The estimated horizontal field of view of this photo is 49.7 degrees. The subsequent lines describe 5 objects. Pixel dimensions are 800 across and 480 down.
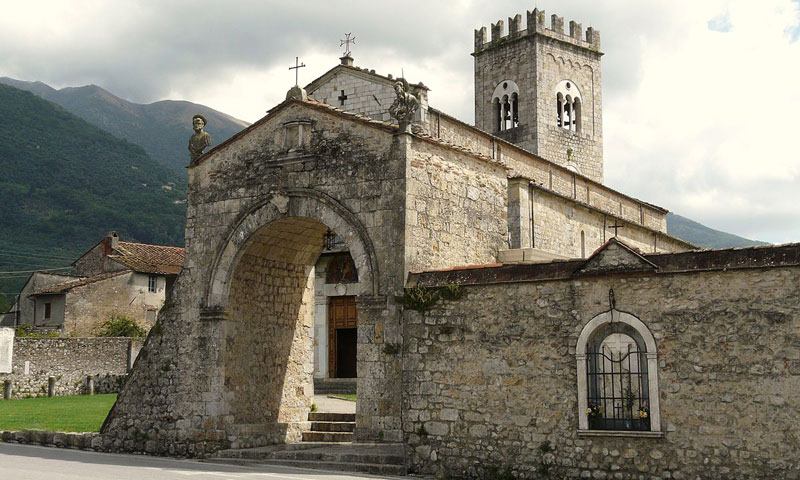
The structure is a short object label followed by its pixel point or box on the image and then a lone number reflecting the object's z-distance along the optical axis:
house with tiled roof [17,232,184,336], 43.53
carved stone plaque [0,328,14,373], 22.70
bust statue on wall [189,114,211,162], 18.11
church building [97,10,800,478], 11.55
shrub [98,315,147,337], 43.01
